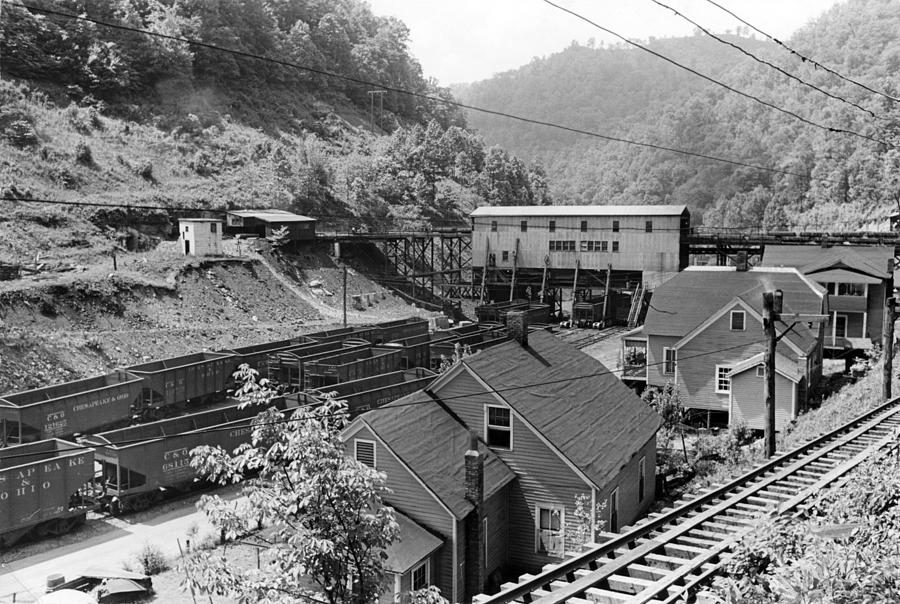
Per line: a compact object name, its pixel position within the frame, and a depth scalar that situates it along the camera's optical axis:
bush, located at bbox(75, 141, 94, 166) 55.41
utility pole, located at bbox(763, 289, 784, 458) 18.48
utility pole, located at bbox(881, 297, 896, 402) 23.09
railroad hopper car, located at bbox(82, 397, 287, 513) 20.89
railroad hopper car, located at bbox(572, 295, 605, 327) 53.81
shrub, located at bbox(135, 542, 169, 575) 17.72
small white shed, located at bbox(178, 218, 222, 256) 48.38
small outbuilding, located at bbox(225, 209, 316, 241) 55.62
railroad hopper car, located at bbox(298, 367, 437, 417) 27.30
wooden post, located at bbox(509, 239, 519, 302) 56.11
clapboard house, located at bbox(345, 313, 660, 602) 16.80
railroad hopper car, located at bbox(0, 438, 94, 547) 18.61
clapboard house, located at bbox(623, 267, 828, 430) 28.80
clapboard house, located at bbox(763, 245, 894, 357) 36.91
